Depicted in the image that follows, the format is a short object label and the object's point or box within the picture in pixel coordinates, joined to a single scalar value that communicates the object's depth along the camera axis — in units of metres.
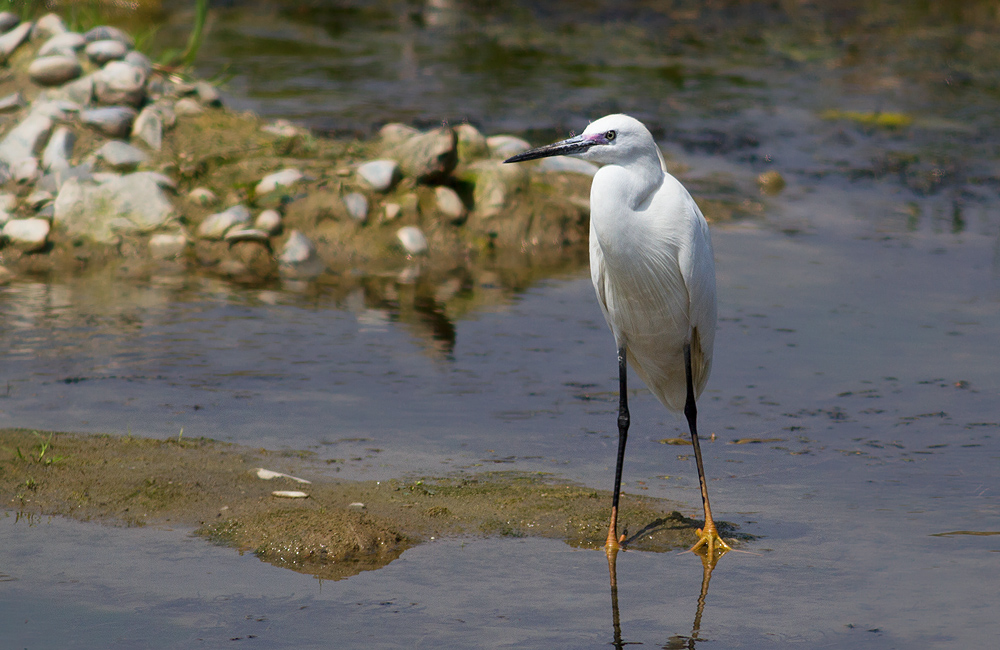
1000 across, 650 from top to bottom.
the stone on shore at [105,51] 18.78
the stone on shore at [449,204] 17.42
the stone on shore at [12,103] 18.50
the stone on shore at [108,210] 16.87
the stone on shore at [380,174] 17.34
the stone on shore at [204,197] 17.14
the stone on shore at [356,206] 17.14
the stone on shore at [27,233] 16.61
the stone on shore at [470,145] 18.34
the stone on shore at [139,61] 18.81
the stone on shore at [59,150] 17.52
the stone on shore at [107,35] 19.42
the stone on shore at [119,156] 17.52
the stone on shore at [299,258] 16.55
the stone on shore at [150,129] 17.95
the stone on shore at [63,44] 18.98
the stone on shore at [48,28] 19.81
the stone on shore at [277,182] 17.27
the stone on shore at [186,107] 18.64
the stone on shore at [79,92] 18.34
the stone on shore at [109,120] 17.75
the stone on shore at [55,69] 18.55
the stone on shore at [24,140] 17.75
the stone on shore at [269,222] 16.83
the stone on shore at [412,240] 17.05
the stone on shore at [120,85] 18.23
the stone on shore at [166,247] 16.69
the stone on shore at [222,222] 16.73
